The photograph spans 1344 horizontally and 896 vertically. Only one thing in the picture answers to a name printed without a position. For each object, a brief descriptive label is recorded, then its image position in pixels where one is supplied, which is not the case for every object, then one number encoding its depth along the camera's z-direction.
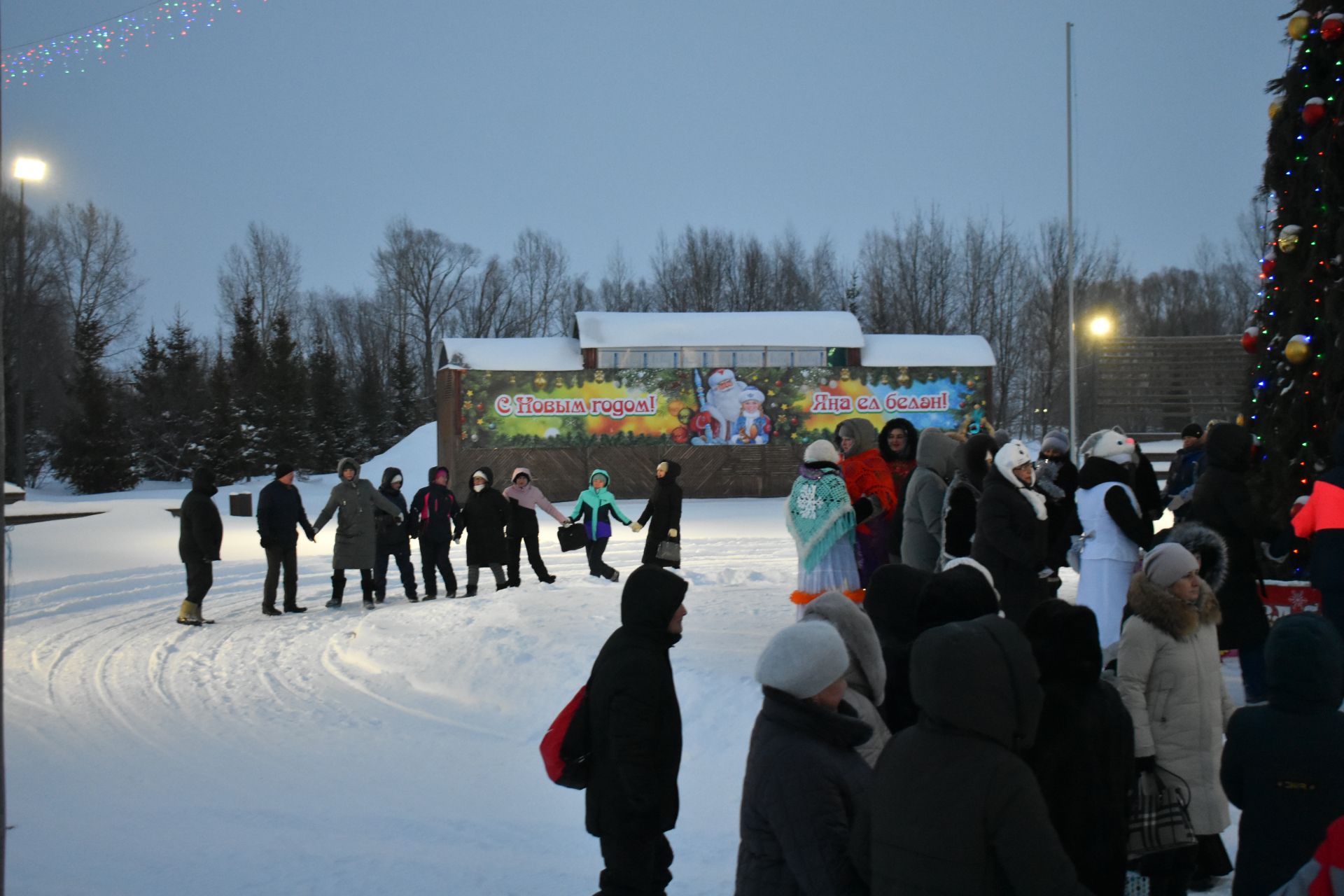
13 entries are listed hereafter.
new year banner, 29.17
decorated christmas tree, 8.90
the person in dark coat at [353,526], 13.80
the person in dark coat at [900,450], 9.29
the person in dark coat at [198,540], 12.80
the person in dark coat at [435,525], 13.98
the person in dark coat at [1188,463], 11.38
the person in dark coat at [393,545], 14.10
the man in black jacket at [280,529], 13.51
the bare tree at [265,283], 68.50
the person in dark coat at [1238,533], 7.04
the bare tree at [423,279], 67.69
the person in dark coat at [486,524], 13.71
